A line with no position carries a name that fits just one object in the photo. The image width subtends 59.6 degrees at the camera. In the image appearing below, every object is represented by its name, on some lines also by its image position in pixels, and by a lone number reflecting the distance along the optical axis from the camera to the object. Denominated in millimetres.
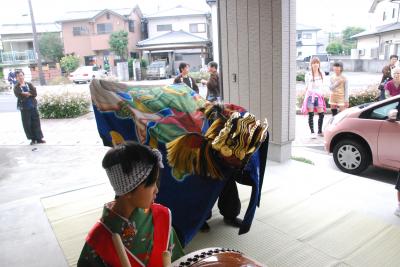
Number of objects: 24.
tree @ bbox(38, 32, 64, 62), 20062
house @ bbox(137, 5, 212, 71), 17078
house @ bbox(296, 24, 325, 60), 25812
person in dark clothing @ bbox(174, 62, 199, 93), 5289
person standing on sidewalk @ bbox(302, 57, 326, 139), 5648
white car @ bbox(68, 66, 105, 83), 17375
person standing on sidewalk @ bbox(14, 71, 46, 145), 5492
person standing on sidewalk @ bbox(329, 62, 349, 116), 5516
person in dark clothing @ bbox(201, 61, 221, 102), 5398
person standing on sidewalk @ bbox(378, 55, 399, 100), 5652
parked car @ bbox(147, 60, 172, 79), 16531
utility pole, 14486
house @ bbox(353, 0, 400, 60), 16192
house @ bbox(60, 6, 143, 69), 20062
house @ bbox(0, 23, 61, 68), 20953
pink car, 3588
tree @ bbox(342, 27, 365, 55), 27259
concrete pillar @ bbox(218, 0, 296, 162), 3789
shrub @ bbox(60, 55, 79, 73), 18531
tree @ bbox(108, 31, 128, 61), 18328
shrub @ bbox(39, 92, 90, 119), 8838
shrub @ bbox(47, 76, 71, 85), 16522
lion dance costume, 1736
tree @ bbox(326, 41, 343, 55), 26311
